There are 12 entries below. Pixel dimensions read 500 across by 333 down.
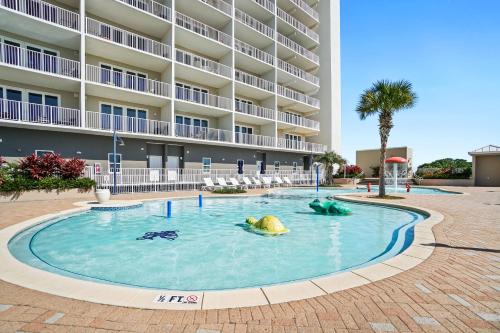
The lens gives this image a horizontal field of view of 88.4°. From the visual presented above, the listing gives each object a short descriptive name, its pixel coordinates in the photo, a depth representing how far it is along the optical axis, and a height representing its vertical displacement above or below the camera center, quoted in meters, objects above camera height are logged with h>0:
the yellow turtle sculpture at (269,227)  8.02 -1.92
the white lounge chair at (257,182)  24.31 -1.44
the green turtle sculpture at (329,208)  11.12 -1.84
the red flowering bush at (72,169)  14.73 -0.05
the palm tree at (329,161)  30.67 +0.64
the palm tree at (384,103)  15.91 +3.99
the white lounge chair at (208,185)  21.11 -1.48
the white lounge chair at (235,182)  22.56 -1.34
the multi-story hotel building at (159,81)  15.33 +6.66
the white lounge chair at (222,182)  21.81 -1.27
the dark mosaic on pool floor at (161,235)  7.57 -2.05
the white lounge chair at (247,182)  23.46 -1.38
